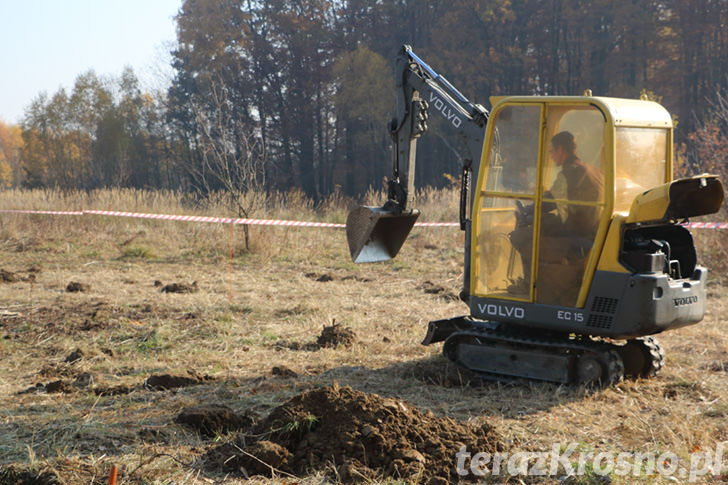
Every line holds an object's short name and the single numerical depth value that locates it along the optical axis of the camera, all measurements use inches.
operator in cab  230.7
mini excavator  224.4
